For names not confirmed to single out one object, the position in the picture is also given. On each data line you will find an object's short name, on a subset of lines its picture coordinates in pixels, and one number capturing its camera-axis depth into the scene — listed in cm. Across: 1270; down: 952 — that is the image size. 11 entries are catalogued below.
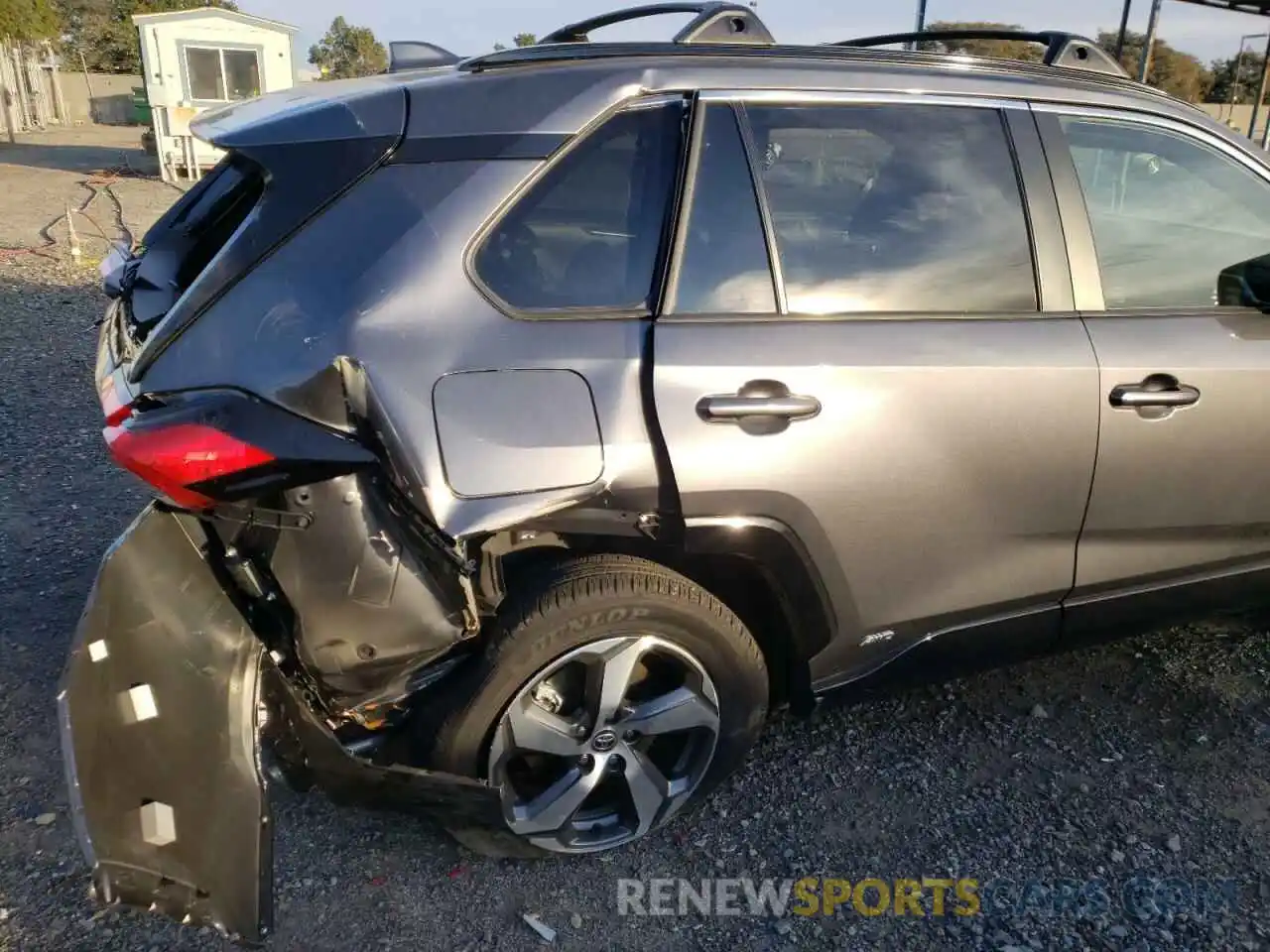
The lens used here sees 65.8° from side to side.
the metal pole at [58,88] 3756
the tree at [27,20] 2817
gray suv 203
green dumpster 2816
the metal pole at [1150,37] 1359
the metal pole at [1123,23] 1477
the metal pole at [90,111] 4166
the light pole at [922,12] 1066
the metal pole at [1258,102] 1789
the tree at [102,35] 4903
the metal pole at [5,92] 2939
